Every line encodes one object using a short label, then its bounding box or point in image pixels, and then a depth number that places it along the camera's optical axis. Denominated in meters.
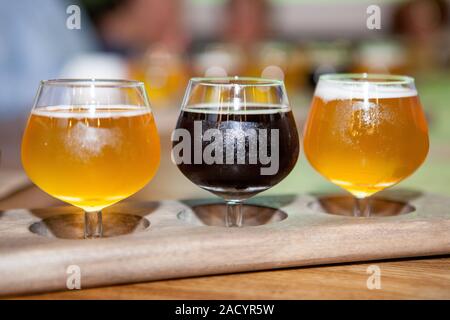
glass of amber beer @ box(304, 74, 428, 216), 0.38
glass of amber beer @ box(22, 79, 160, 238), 0.33
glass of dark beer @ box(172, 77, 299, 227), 0.35
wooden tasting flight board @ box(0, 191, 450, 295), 0.31
